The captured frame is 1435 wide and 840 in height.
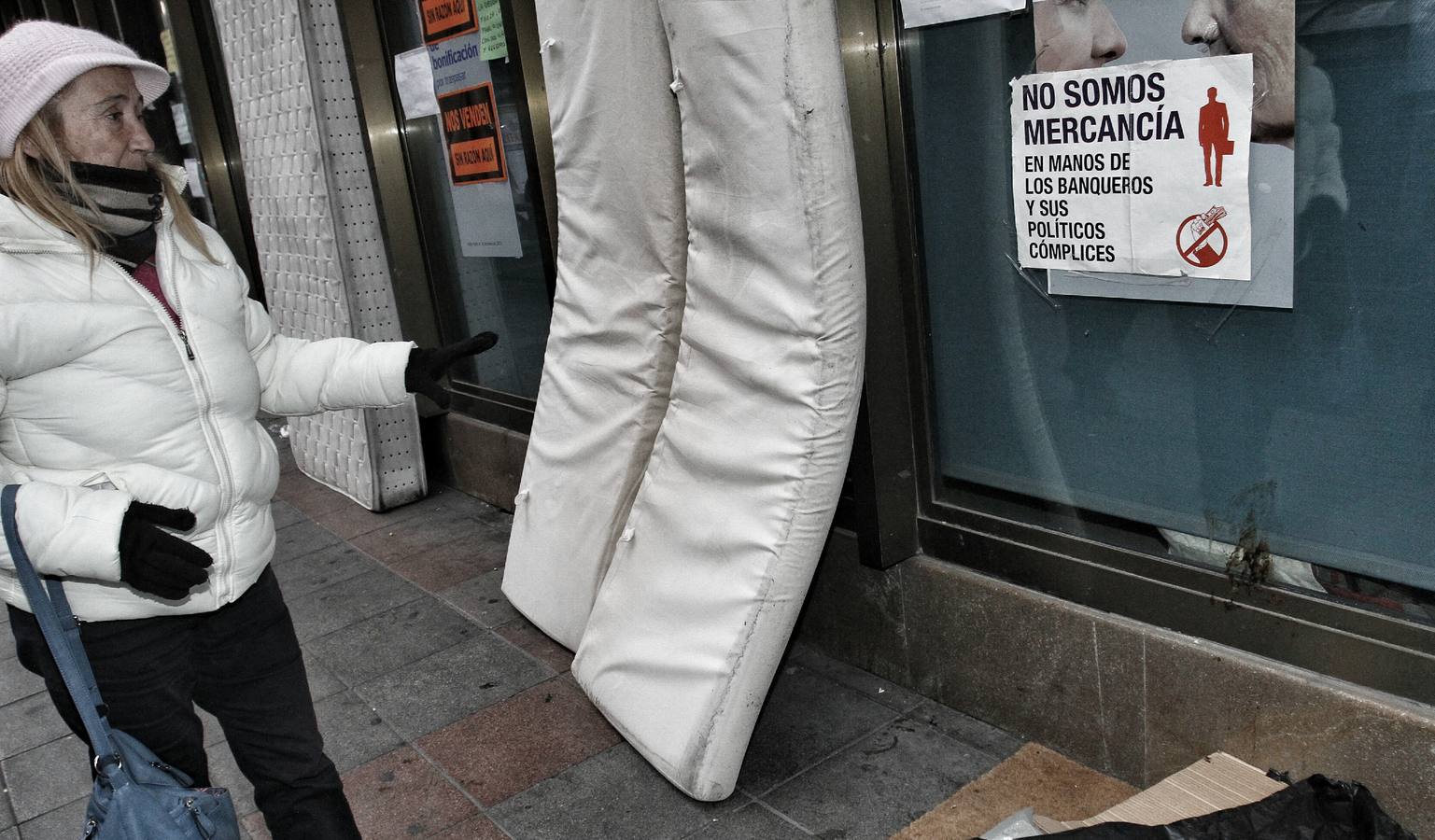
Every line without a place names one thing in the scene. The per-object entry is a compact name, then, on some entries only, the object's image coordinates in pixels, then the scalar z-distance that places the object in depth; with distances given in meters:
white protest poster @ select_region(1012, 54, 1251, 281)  2.55
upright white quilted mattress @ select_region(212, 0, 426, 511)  5.64
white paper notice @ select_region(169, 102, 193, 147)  9.01
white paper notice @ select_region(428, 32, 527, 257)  5.25
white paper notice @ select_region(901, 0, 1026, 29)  2.95
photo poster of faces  2.45
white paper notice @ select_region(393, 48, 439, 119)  5.57
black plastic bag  2.21
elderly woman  2.20
